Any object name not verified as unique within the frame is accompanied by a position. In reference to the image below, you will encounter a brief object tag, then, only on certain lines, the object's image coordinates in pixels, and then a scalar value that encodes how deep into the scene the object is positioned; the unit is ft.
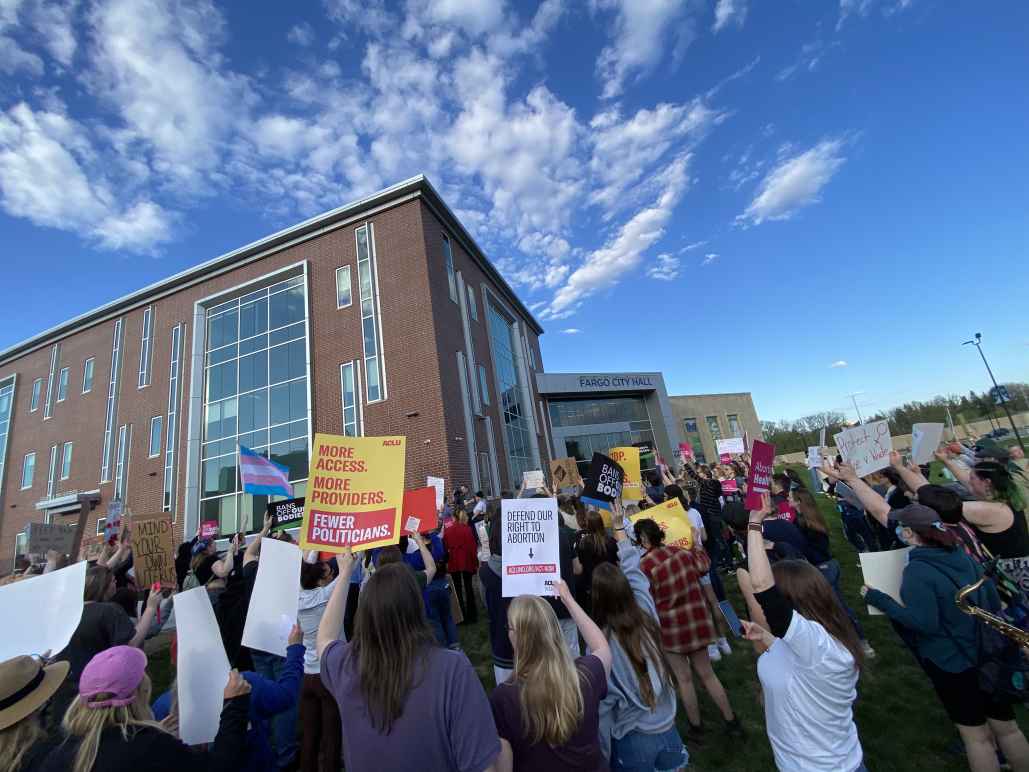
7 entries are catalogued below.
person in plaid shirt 14.42
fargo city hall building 67.67
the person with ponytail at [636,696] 9.67
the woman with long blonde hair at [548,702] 7.07
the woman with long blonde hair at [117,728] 5.95
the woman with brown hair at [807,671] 8.11
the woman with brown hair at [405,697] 6.29
